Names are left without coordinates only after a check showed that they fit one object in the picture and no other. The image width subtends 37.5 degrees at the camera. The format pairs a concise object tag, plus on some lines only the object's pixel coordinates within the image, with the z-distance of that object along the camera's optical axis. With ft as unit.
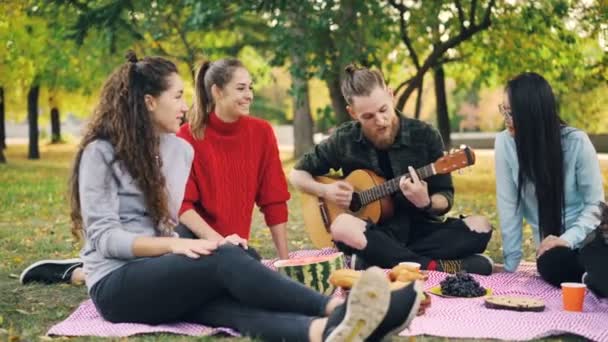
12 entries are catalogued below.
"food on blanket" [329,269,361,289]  14.47
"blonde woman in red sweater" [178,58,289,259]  18.24
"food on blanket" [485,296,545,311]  15.29
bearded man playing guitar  19.08
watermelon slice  15.31
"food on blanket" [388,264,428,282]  14.62
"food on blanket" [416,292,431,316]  14.64
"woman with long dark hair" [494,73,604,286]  17.51
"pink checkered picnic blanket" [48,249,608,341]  13.76
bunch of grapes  16.43
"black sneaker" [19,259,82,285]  19.39
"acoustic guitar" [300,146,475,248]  18.78
